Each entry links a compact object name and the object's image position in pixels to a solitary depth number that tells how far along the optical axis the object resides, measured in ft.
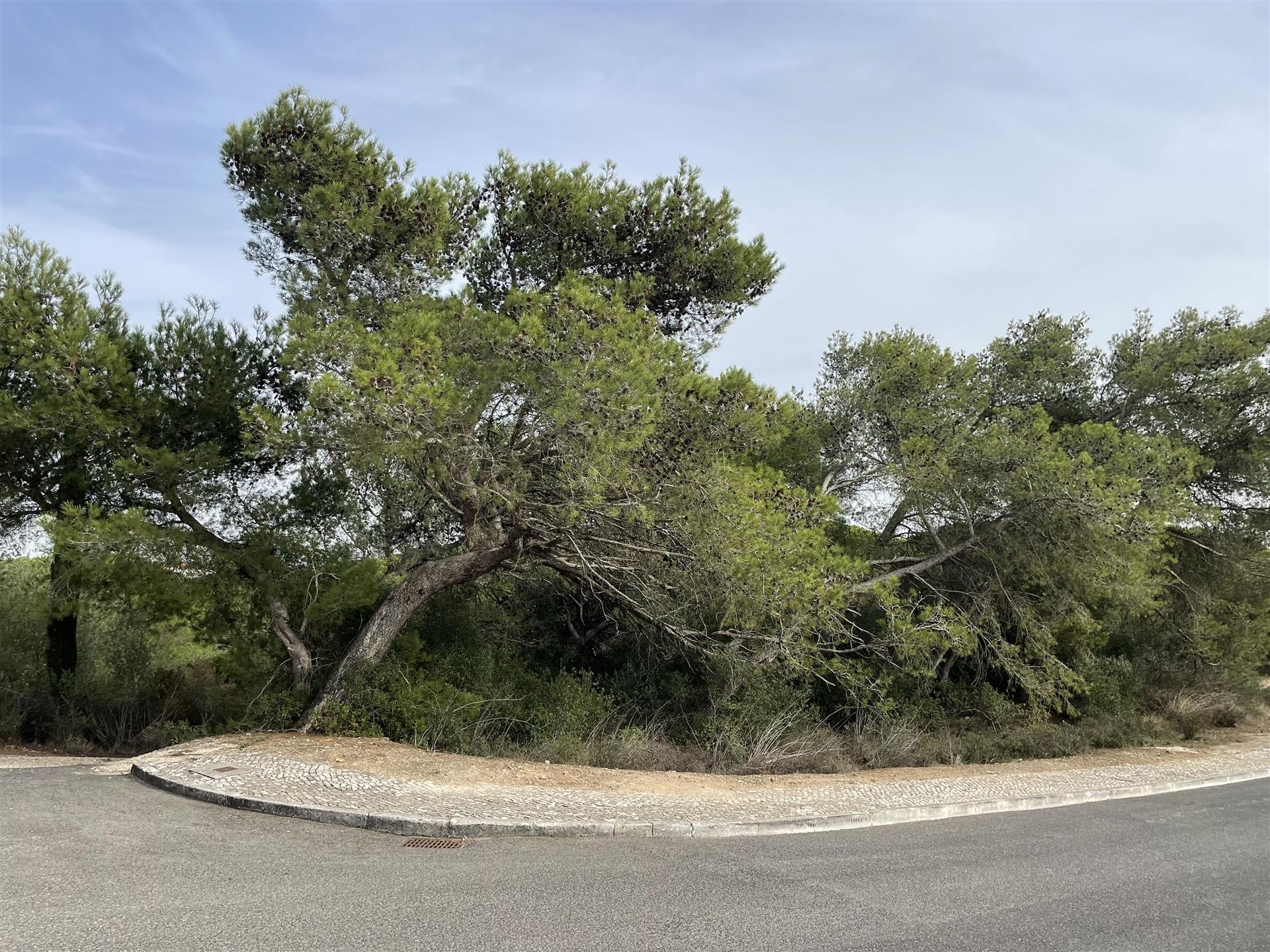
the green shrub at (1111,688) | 54.95
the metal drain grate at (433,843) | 20.68
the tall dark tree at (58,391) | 34.19
